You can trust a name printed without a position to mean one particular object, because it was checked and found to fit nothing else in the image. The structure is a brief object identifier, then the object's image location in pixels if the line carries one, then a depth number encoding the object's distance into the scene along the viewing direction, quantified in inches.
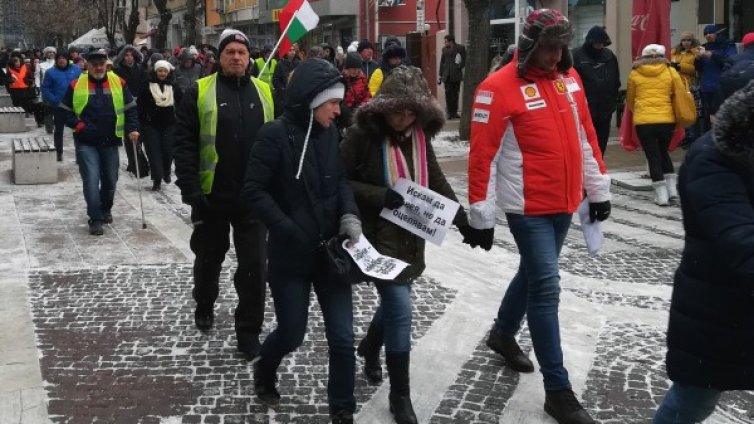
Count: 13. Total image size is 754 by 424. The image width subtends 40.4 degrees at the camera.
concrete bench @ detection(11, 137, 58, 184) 533.0
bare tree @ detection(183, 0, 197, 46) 1408.7
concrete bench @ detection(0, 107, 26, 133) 916.0
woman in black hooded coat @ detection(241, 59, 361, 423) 184.9
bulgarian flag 412.5
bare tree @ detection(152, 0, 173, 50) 1512.1
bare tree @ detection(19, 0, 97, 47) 2588.6
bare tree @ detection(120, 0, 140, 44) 1761.3
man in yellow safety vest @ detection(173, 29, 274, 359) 231.8
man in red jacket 194.1
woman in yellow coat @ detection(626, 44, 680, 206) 438.6
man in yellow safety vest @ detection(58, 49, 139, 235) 396.5
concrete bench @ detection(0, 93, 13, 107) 1257.4
